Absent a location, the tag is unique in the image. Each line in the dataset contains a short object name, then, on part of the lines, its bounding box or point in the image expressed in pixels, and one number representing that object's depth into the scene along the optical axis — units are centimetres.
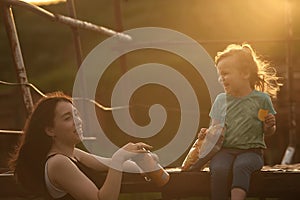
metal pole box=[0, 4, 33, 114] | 551
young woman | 397
